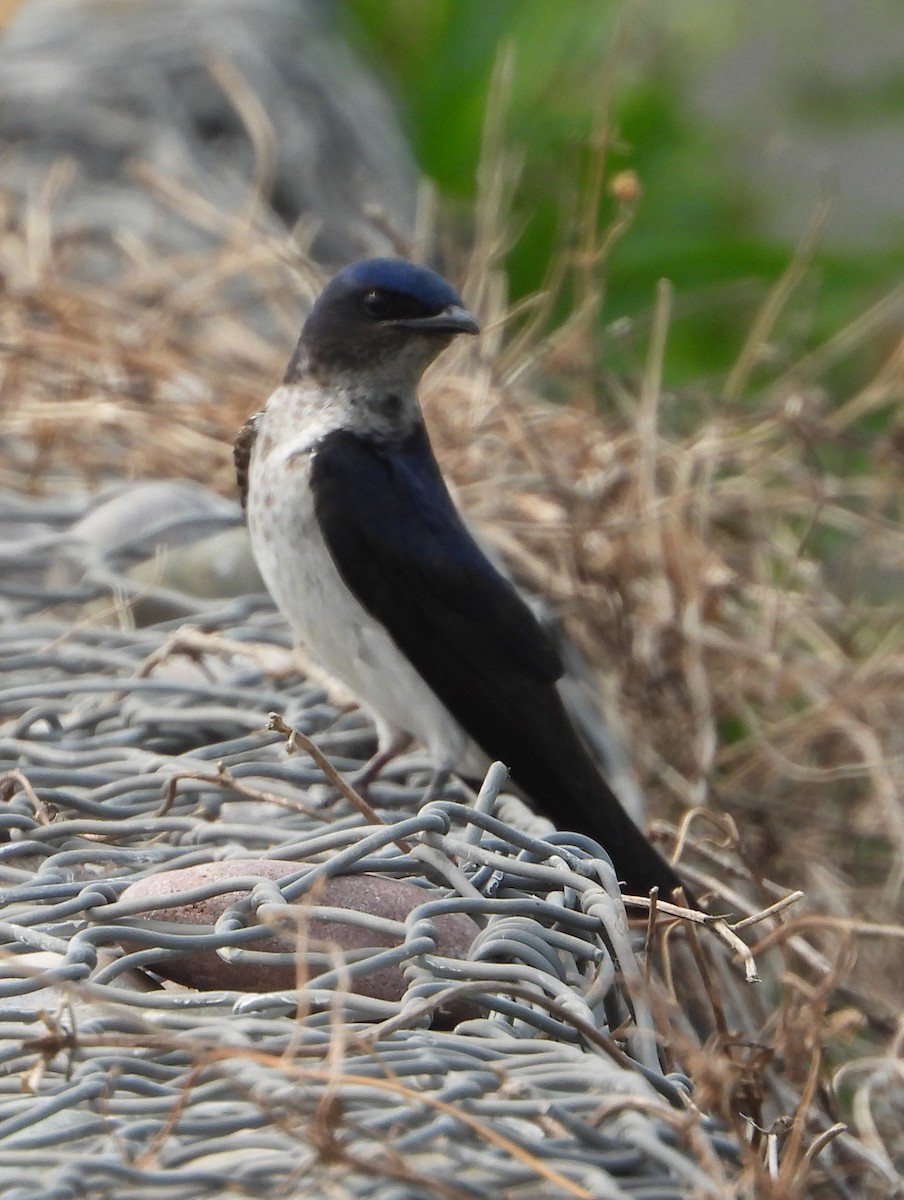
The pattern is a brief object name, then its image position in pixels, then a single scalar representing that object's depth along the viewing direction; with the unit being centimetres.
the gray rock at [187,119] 921
